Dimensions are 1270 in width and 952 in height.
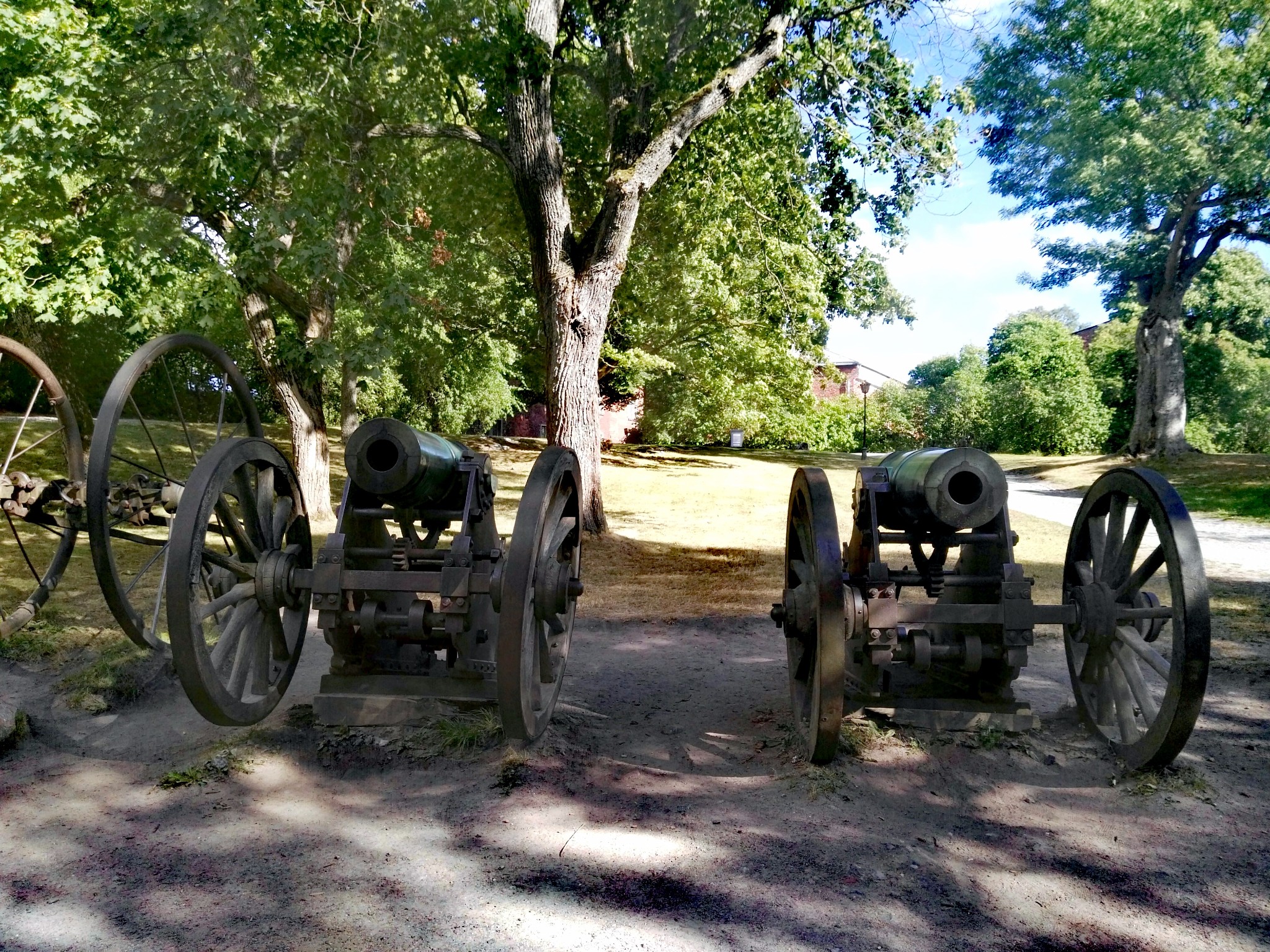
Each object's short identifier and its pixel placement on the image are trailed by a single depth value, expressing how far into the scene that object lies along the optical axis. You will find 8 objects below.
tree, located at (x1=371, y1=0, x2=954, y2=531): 9.71
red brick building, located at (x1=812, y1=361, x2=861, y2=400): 54.23
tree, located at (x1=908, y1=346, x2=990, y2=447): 34.41
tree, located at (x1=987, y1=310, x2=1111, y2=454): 31.16
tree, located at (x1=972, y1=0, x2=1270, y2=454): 18.94
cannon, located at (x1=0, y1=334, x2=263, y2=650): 4.15
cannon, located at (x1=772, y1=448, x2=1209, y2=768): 3.57
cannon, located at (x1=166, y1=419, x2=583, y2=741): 3.71
